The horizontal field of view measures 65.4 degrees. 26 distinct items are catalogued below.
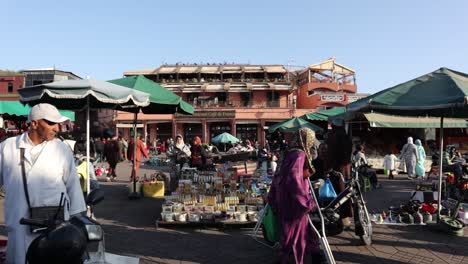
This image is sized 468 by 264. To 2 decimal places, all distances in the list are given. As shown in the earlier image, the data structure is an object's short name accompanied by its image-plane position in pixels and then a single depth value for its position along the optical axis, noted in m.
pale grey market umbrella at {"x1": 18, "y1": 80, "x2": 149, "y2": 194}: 5.82
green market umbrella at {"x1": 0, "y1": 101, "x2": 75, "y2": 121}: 10.63
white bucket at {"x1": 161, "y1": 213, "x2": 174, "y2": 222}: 6.39
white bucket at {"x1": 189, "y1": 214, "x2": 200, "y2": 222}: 6.38
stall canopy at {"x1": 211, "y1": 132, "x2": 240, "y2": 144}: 28.59
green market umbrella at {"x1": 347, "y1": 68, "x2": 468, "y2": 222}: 5.12
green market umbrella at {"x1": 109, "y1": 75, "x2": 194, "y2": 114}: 7.27
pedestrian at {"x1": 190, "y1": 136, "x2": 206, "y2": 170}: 10.10
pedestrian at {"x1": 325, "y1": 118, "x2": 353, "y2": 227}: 6.30
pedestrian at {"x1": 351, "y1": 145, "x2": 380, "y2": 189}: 11.05
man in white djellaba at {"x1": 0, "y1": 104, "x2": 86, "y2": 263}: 2.50
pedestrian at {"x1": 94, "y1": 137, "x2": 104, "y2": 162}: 16.32
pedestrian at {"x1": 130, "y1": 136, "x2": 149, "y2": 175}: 11.23
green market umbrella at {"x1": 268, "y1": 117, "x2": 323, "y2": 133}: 16.31
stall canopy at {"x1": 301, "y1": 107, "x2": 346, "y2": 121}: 14.83
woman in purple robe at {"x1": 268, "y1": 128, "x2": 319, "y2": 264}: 3.87
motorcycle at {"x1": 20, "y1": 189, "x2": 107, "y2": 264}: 2.00
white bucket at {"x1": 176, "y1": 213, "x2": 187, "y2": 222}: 6.37
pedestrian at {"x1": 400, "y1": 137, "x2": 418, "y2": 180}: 13.16
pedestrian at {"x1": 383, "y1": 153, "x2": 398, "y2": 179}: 14.10
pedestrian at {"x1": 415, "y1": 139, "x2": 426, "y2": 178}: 13.12
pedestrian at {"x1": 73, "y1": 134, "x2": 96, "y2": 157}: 15.21
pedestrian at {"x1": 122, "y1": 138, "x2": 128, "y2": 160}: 20.35
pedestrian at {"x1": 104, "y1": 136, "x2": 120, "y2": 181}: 12.80
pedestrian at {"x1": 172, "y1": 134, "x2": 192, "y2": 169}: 10.21
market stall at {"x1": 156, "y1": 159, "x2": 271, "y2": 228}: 6.34
